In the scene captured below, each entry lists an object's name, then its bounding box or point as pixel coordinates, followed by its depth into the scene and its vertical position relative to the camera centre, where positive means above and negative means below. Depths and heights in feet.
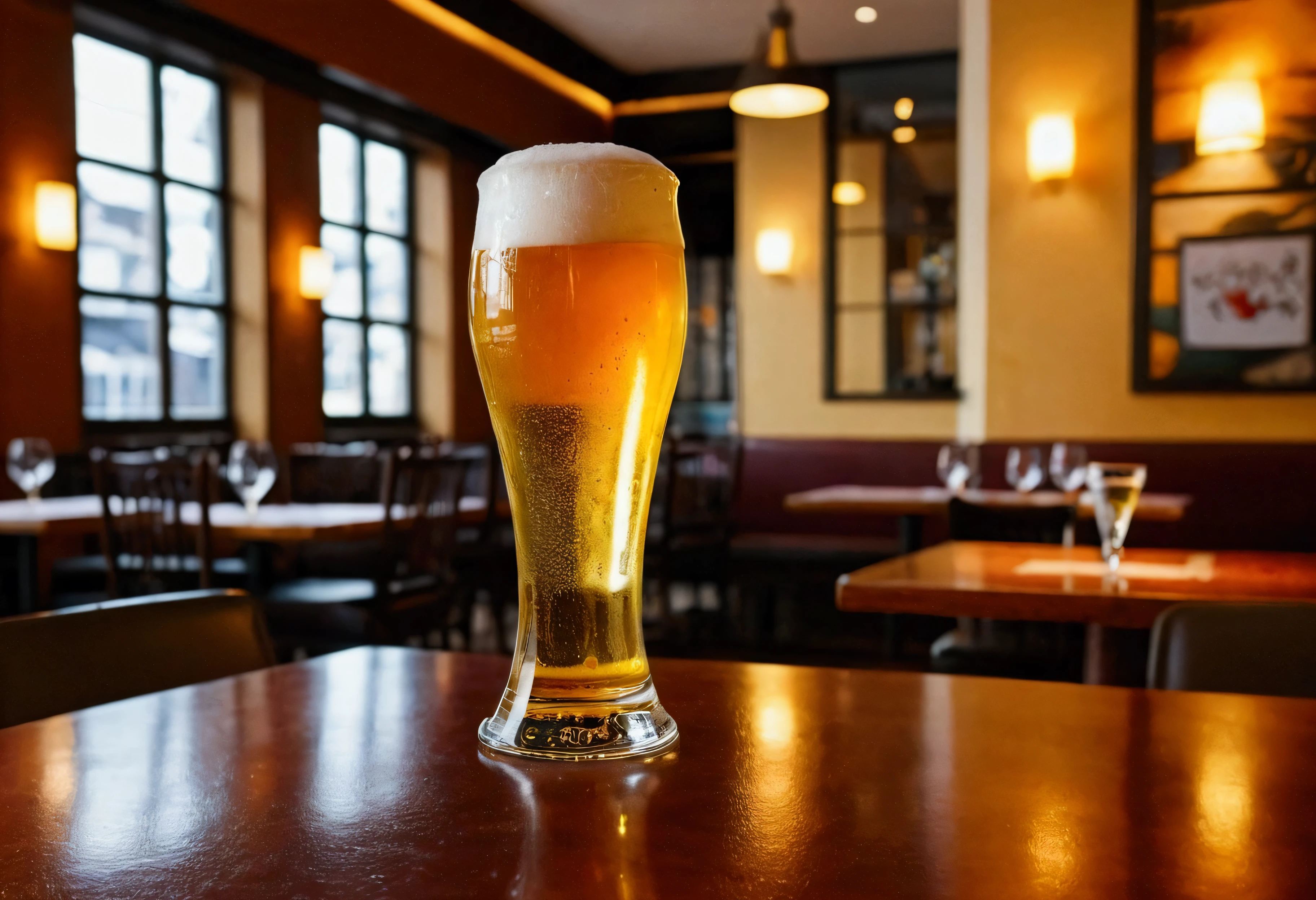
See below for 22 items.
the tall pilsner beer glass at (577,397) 1.69 +0.04
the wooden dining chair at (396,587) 10.53 -1.73
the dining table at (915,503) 12.00 -0.90
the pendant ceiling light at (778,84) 16.62 +4.93
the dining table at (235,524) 10.28 -0.98
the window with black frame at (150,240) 17.48 +2.90
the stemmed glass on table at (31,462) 12.51 -0.48
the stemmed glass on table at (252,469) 11.57 -0.51
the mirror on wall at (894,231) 22.00 +3.72
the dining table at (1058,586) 5.30 -0.81
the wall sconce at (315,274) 20.85 +2.67
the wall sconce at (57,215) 15.81 +2.83
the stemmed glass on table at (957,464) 13.47 -0.49
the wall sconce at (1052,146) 15.81 +3.84
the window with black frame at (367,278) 22.86 +2.99
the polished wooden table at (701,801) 1.21 -0.49
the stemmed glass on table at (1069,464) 12.17 -0.44
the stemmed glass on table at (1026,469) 12.48 -0.50
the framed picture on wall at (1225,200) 14.93 +2.98
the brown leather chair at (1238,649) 3.12 -0.63
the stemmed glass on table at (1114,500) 6.44 -0.43
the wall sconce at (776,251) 23.25 +3.48
